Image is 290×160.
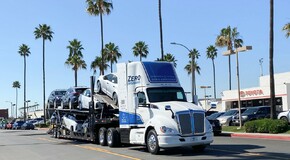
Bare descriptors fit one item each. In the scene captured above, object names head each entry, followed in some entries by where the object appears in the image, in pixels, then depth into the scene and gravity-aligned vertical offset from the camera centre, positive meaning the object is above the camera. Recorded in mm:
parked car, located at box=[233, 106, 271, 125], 32409 -519
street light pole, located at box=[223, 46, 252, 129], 27812 +3850
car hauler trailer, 14648 -209
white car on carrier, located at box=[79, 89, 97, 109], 22375 +573
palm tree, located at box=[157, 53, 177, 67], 74156 +9144
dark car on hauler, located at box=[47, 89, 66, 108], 27214 +784
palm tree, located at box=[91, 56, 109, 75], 68625 +7434
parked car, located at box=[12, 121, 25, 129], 66456 -2174
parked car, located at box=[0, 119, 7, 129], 81062 -2870
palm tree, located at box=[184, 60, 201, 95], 88975 +8486
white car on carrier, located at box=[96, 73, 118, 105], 19969 +1161
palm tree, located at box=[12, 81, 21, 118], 133500 +7975
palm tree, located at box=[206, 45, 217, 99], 88125 +11639
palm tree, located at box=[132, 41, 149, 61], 67375 +9493
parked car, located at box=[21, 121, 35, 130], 60469 -2258
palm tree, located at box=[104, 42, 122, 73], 64688 +8575
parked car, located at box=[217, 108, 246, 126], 33625 -750
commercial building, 50344 +1578
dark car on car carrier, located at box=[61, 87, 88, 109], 23969 +715
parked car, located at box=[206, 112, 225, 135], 26128 -1131
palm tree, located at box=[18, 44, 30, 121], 83250 +11820
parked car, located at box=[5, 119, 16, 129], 73112 -2638
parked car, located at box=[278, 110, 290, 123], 30488 -590
